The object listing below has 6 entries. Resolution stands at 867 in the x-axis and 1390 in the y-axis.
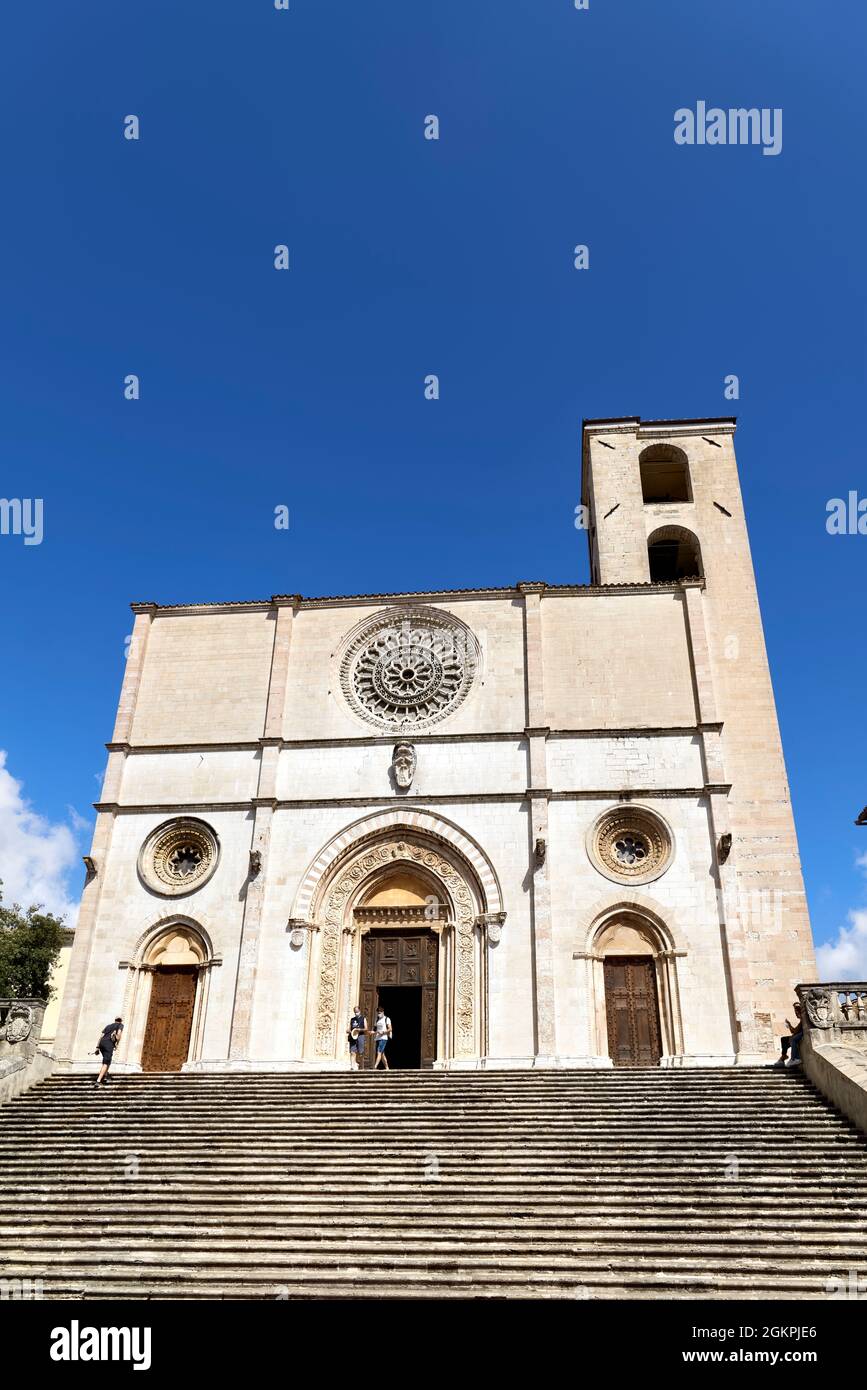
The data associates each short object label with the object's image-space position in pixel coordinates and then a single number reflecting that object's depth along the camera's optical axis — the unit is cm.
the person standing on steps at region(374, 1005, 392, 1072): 1641
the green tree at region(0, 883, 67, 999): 3175
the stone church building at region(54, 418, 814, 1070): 1748
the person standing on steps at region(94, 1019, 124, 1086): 1550
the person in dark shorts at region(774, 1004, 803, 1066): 1440
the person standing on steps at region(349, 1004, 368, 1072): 1725
